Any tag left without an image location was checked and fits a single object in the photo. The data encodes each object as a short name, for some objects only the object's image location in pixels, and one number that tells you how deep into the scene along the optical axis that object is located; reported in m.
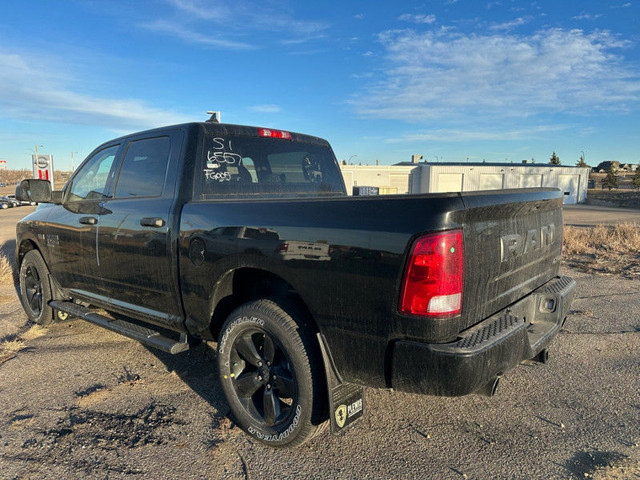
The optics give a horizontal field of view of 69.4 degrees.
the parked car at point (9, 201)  37.39
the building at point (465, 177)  49.78
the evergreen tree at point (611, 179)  69.56
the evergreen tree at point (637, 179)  65.75
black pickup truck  2.24
